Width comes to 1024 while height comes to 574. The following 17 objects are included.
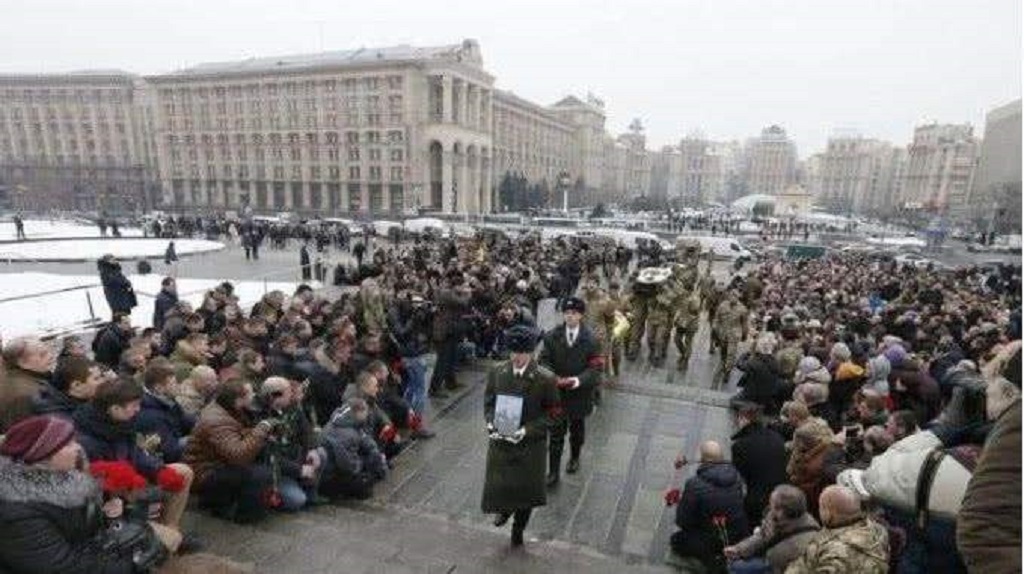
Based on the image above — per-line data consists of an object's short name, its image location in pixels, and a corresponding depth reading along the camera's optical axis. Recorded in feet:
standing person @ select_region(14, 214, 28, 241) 114.11
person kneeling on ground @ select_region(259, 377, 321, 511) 15.28
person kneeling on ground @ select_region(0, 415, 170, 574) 8.34
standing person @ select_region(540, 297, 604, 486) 18.83
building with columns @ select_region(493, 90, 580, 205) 315.37
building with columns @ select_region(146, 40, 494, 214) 248.73
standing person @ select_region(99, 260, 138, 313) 36.55
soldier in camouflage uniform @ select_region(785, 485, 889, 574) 9.27
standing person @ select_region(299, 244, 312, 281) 62.32
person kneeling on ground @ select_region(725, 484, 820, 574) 10.91
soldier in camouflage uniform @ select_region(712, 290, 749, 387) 33.35
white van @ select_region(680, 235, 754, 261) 118.83
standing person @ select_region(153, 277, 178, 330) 32.24
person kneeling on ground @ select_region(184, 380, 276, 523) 14.16
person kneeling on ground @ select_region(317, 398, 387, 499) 16.81
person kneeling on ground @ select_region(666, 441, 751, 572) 13.96
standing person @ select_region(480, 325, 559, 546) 14.87
